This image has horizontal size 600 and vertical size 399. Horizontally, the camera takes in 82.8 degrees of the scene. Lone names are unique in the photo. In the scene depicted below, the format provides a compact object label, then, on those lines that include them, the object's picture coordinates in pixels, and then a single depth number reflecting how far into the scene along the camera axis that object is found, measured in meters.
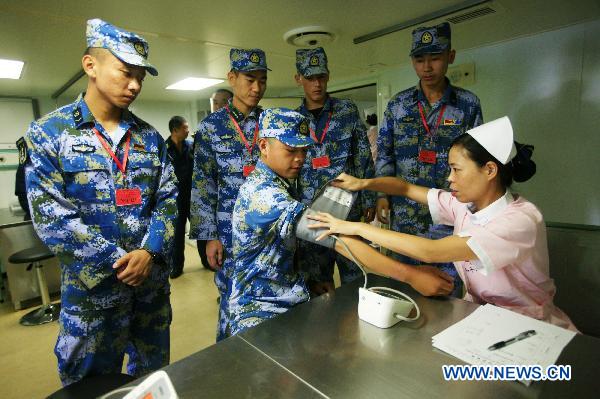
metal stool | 3.22
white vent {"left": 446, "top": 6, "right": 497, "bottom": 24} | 2.38
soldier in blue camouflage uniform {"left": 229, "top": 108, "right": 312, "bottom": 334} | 1.30
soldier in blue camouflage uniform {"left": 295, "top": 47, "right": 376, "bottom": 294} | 2.16
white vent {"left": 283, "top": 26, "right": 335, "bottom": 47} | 2.60
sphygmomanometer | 1.08
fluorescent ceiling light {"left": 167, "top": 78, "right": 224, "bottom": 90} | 4.43
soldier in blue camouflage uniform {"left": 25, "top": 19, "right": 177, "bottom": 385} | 1.33
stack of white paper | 0.88
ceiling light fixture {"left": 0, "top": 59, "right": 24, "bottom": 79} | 3.21
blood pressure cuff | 1.28
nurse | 1.20
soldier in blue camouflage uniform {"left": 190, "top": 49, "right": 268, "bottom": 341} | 2.05
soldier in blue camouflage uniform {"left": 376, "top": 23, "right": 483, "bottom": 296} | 2.13
